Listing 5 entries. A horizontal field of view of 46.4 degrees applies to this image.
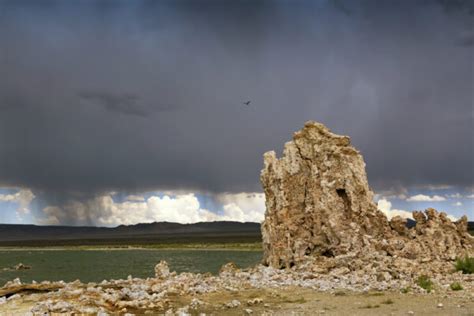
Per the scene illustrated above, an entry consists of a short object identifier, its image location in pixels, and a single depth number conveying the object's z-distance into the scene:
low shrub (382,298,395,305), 20.10
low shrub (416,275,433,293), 22.86
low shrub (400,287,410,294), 22.59
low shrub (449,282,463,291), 22.56
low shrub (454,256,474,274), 28.02
